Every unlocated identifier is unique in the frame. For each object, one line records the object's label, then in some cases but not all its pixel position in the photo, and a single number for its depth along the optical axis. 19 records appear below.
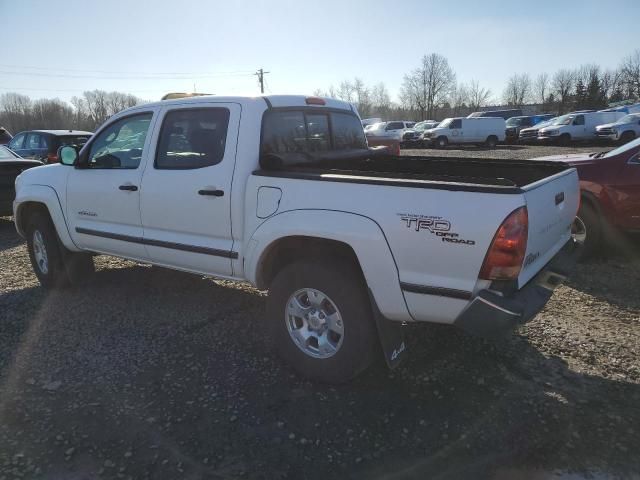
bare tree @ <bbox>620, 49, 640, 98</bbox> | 76.27
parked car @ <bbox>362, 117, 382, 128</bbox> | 47.06
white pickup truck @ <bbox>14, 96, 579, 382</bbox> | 2.68
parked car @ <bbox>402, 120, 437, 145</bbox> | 33.69
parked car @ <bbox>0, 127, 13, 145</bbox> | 16.18
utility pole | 66.81
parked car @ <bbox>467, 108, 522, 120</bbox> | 41.41
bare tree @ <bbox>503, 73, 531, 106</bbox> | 94.12
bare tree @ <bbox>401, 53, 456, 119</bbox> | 78.25
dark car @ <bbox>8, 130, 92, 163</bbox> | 11.18
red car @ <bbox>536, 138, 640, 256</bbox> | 5.65
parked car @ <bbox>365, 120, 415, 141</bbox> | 34.50
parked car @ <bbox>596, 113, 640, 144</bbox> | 25.69
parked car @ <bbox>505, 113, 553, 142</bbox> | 34.16
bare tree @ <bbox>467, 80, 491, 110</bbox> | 89.20
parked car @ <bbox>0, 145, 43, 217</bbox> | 8.49
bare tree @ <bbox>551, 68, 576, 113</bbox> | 83.06
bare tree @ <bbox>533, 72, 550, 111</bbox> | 95.38
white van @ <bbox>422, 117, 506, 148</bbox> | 30.50
